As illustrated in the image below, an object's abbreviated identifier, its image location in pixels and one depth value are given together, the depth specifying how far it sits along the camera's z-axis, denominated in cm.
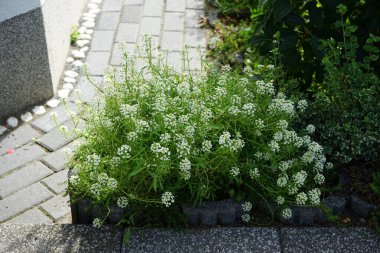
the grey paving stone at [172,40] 512
